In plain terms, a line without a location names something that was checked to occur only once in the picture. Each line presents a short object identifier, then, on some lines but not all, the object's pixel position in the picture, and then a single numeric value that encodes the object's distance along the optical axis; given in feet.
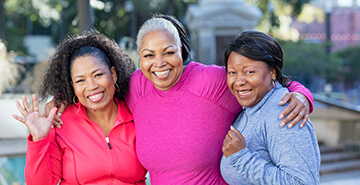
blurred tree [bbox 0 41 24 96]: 28.22
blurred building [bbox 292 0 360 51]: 118.69
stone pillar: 32.78
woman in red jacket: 7.95
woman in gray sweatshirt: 6.28
